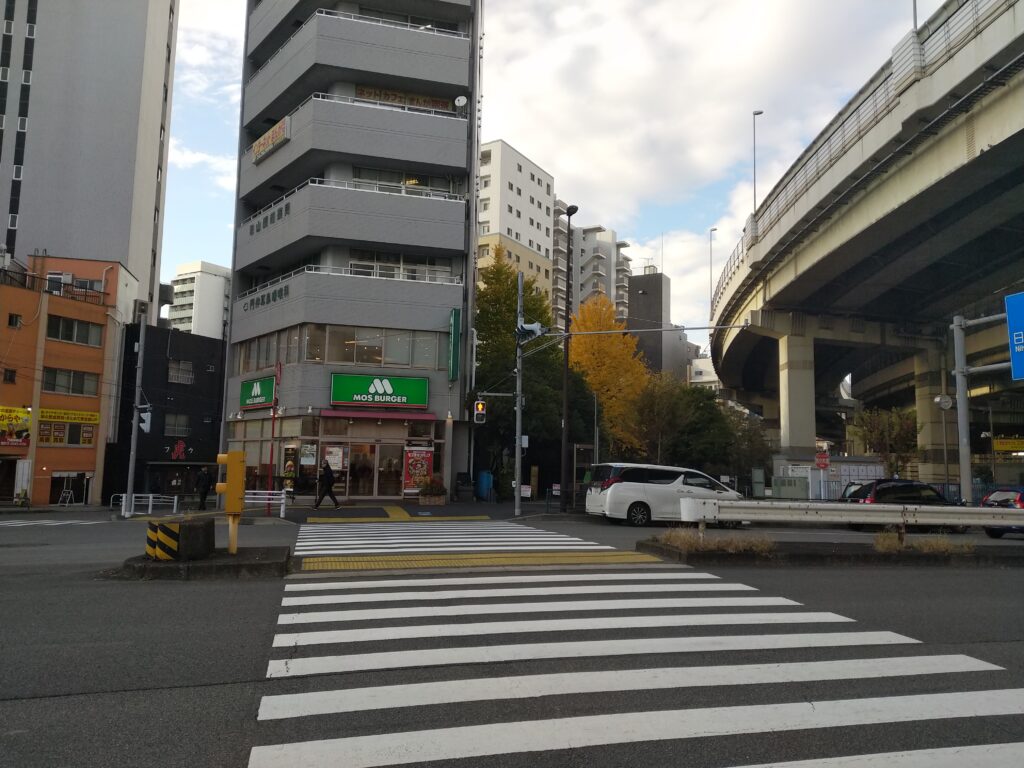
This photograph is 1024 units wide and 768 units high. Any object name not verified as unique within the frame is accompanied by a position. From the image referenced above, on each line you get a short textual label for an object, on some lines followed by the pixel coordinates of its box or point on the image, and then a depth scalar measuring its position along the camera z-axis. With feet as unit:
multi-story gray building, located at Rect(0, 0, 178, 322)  188.03
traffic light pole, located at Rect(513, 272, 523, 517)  84.09
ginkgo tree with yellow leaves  153.17
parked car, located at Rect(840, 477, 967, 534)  76.69
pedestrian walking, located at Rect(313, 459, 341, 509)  85.61
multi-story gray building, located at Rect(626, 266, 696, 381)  315.17
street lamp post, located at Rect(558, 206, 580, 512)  85.97
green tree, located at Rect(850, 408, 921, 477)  163.73
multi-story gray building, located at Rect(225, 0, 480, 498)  103.30
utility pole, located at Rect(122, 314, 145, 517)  88.74
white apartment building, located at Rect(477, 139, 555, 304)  262.26
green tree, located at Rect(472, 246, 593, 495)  115.24
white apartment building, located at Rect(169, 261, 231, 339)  380.58
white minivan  70.90
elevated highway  66.28
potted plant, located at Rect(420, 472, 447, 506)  98.12
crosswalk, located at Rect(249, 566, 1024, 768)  14.48
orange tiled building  124.06
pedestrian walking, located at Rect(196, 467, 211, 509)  93.20
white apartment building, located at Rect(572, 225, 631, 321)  338.13
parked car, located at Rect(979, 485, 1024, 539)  79.15
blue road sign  62.13
